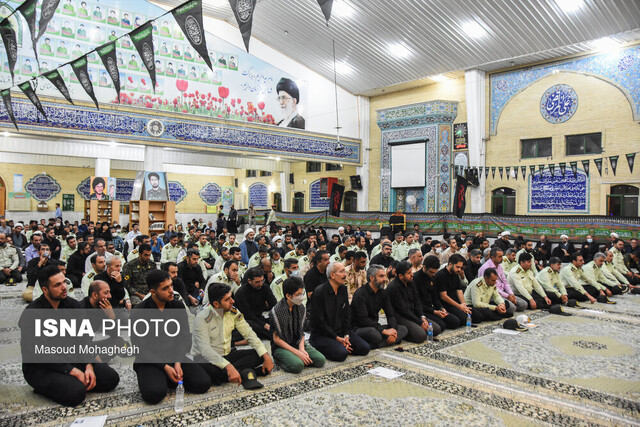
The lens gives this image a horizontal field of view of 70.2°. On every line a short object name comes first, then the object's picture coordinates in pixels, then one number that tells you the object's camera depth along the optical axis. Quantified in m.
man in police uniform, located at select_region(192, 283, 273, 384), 3.05
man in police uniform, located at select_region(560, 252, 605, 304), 6.32
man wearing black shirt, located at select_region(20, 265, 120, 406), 2.71
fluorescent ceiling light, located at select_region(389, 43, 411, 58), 12.39
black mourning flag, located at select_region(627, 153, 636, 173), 9.21
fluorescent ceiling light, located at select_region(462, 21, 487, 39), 10.80
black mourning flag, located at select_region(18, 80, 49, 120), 7.28
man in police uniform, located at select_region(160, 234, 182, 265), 7.30
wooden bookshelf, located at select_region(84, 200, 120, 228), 12.03
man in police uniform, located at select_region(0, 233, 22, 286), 7.00
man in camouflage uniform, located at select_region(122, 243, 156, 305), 4.74
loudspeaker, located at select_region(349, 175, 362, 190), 15.61
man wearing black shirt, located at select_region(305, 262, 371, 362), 3.65
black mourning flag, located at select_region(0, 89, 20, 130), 7.55
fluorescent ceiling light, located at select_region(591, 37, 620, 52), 10.29
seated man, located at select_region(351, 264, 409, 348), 4.00
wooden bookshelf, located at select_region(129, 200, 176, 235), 10.78
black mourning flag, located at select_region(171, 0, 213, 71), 4.39
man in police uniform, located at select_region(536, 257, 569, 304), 5.96
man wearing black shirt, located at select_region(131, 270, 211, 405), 2.81
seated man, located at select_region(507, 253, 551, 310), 5.73
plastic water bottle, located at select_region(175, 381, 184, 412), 2.68
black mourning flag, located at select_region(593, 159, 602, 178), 9.58
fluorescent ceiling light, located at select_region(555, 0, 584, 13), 9.34
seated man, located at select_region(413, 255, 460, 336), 4.67
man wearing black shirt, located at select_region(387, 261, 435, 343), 4.25
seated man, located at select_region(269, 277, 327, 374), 3.35
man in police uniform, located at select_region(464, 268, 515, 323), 5.02
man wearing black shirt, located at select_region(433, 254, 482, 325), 4.86
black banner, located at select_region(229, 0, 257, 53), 4.05
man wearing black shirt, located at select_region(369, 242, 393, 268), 6.40
